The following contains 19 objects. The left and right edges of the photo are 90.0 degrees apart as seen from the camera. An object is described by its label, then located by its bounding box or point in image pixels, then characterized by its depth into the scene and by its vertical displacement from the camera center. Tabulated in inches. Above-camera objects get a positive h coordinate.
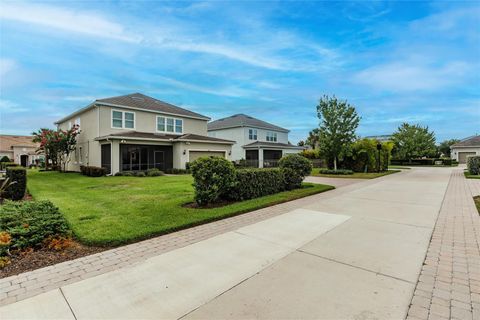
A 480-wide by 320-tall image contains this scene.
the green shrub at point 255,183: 313.9 -34.7
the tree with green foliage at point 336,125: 765.3 +106.4
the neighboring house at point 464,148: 1660.9 +58.3
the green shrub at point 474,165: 763.4 -26.9
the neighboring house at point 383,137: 2605.8 +234.1
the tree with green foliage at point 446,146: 2351.0 +108.6
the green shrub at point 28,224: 159.6 -46.3
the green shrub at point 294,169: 411.2 -17.6
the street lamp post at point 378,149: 878.1 +32.2
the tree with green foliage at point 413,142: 1485.0 +97.2
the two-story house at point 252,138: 1240.8 +115.2
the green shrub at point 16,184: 340.5 -31.3
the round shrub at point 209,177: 274.2 -20.7
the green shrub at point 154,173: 711.7 -38.1
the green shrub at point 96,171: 674.2 -29.4
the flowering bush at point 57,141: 851.4 +73.1
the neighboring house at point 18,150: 1697.8 +86.7
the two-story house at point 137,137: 743.1 +79.1
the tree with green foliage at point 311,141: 2062.0 +158.2
